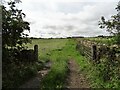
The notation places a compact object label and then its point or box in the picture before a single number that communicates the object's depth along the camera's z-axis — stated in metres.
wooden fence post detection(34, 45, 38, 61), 8.18
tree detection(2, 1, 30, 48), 5.05
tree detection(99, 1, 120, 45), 5.49
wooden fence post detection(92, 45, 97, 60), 7.04
